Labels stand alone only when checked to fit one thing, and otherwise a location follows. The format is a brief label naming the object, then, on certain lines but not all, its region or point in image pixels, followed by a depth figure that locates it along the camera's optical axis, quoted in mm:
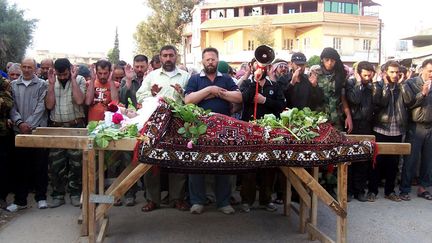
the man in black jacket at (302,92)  5715
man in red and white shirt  5828
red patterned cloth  3910
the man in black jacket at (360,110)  6074
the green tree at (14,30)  19609
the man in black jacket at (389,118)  6266
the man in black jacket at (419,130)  6297
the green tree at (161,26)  39312
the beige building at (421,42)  19891
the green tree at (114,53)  52219
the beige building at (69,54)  53741
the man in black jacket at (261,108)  5199
